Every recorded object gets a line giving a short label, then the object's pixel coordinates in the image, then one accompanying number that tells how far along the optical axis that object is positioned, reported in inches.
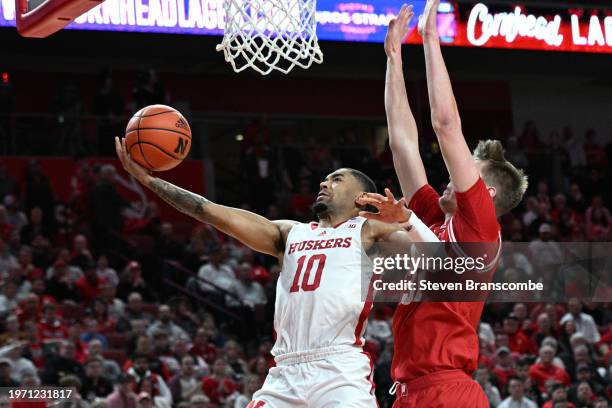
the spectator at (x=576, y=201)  647.1
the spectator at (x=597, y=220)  606.5
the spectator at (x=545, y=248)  542.9
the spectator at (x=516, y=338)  485.1
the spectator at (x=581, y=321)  503.2
